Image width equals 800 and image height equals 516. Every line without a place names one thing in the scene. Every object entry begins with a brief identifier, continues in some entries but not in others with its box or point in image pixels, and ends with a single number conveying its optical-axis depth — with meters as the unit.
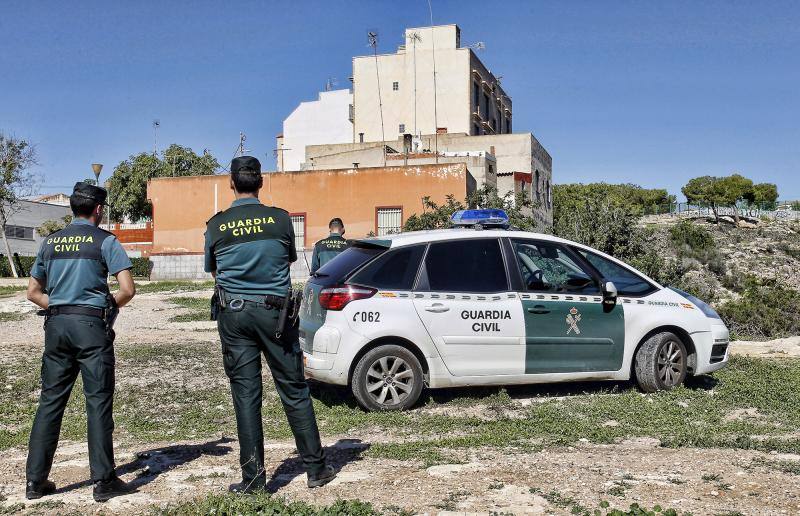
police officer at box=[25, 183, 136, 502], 4.64
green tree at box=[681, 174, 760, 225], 87.50
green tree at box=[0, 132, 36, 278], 41.59
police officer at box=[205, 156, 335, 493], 4.58
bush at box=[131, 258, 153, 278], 38.25
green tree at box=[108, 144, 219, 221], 57.72
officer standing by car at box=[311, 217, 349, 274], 10.78
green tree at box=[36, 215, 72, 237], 48.42
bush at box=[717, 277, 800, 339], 16.34
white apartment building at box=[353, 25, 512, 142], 50.97
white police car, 7.09
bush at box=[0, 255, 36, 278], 40.94
